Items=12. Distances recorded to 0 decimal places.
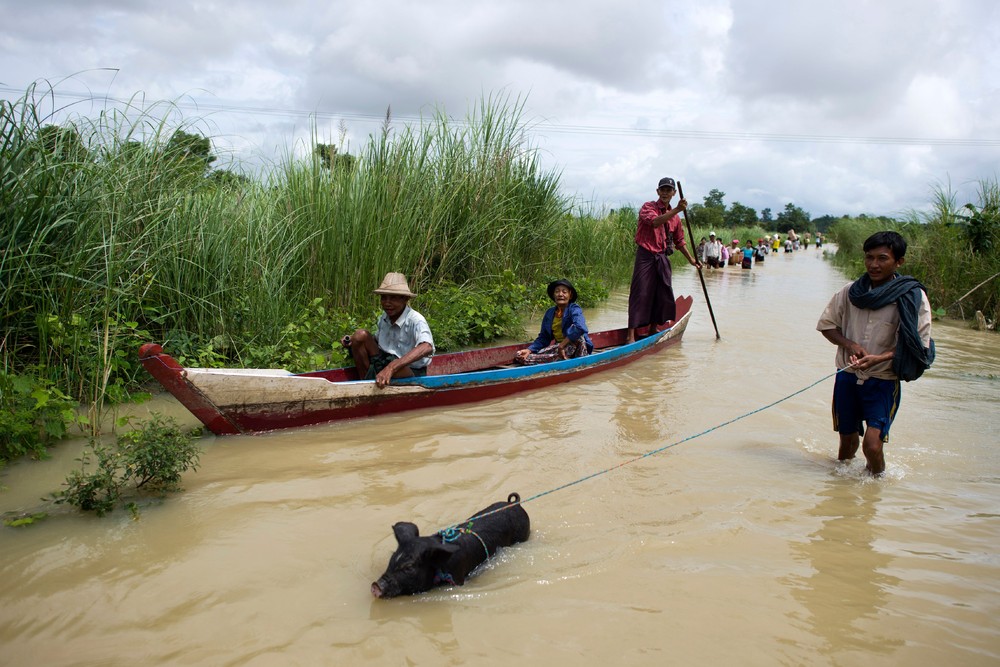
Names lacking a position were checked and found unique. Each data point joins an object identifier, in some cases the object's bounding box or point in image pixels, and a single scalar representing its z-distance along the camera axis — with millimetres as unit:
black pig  2520
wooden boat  4082
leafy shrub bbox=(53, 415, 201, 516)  3232
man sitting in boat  4977
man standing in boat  7332
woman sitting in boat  6379
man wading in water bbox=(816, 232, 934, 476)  3602
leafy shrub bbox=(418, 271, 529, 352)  7043
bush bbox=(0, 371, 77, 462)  3664
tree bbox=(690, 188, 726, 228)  42262
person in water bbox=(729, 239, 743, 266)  25831
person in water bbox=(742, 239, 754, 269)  24469
